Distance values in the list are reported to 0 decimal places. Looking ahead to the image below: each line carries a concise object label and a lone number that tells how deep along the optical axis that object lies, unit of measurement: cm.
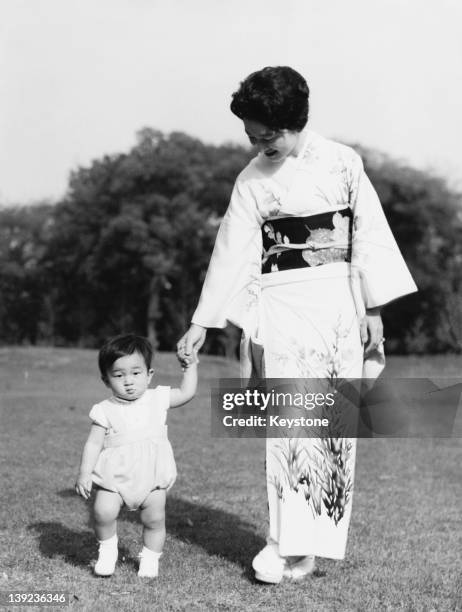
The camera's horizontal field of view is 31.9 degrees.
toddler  331
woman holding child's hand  341
